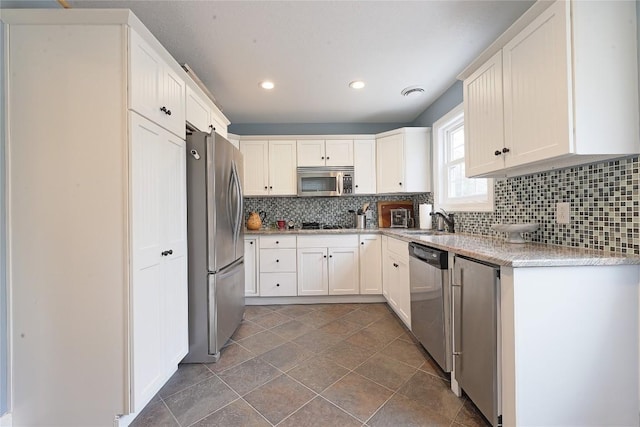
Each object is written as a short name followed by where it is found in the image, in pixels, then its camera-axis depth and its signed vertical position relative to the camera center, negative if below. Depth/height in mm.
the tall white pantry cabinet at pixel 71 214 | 1298 +10
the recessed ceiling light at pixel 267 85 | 2606 +1293
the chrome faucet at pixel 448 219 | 2768 -73
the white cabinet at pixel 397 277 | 2404 -655
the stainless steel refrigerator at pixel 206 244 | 1968 -218
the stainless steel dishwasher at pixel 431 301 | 1698 -625
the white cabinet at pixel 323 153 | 3605 +819
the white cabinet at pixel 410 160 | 3352 +674
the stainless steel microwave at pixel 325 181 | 3574 +445
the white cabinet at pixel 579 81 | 1177 +593
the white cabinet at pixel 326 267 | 3250 -650
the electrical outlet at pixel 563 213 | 1563 -13
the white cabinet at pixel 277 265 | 3236 -621
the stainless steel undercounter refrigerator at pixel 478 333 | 1263 -639
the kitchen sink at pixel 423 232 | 2822 -214
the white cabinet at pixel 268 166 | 3590 +649
